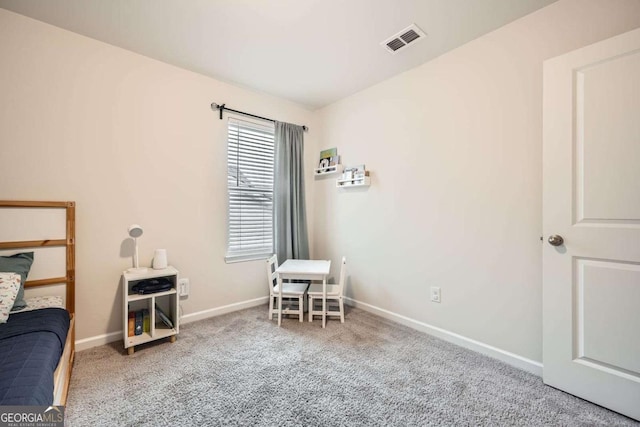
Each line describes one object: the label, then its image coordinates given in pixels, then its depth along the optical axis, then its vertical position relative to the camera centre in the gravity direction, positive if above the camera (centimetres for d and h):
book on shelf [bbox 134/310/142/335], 212 -88
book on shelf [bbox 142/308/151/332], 218 -88
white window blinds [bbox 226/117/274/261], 291 +29
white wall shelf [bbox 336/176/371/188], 286 +36
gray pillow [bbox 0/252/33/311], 166 -33
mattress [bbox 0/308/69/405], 96 -61
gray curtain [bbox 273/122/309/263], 315 +20
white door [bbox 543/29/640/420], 141 -5
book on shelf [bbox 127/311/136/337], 209 -87
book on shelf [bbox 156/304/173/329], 225 -88
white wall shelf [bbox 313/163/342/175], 317 +54
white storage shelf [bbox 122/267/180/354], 202 -78
